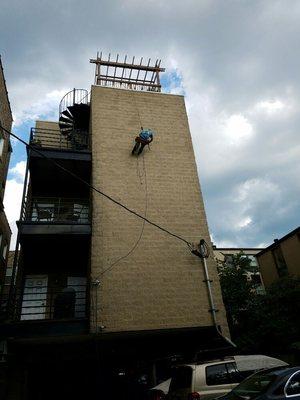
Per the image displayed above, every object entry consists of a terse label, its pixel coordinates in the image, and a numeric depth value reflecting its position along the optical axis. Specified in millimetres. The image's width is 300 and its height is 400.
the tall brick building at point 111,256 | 9633
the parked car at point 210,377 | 7012
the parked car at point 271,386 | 5344
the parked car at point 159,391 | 8363
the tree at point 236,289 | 17423
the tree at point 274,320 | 14234
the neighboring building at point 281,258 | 22359
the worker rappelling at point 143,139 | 13008
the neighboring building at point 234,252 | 32931
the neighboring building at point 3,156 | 15809
